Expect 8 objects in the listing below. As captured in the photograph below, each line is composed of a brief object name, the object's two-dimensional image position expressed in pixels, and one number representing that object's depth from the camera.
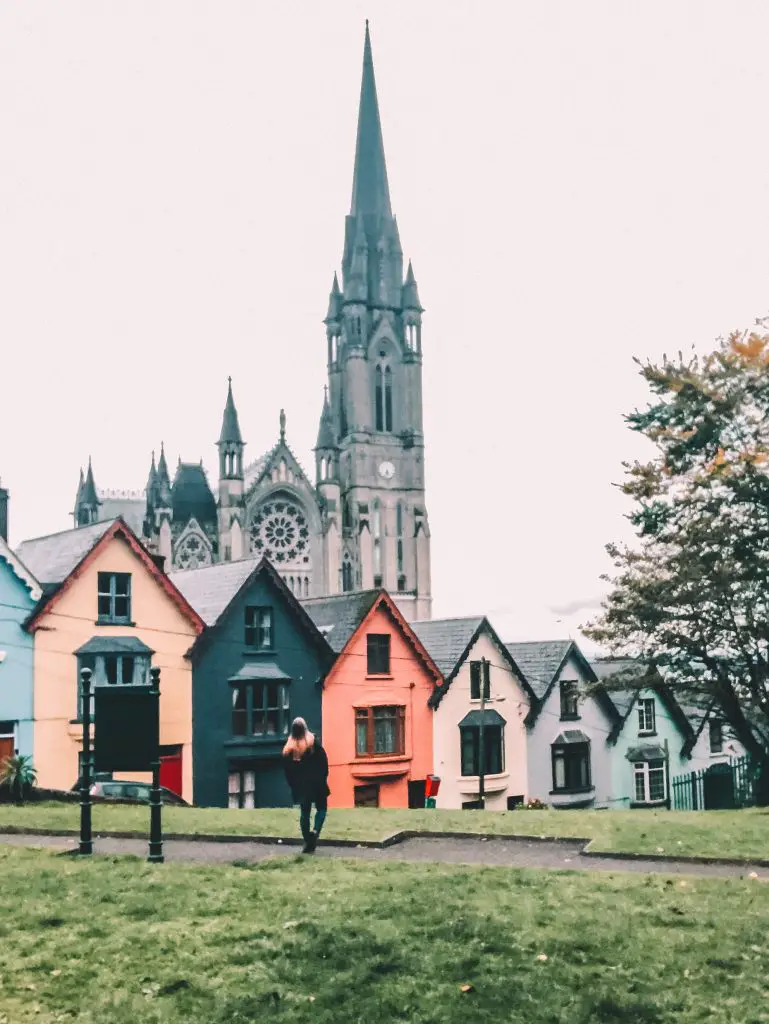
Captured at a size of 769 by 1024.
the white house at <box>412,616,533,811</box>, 39.31
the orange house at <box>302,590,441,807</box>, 36.88
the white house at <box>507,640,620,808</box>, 41.38
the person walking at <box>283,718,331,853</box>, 14.37
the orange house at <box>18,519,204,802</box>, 31.14
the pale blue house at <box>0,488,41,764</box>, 30.30
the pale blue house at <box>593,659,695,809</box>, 43.02
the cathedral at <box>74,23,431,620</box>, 96.19
